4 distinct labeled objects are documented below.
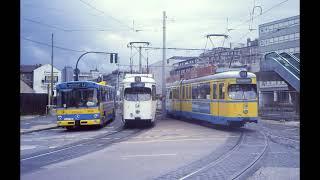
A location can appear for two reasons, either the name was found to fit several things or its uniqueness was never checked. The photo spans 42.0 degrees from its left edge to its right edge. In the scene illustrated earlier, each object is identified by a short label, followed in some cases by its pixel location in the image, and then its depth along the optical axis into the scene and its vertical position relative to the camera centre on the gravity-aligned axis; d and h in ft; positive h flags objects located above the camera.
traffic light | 119.34 +11.79
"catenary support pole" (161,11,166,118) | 130.21 +5.12
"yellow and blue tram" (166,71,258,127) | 67.82 +0.03
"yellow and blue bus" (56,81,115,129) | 77.20 -1.11
